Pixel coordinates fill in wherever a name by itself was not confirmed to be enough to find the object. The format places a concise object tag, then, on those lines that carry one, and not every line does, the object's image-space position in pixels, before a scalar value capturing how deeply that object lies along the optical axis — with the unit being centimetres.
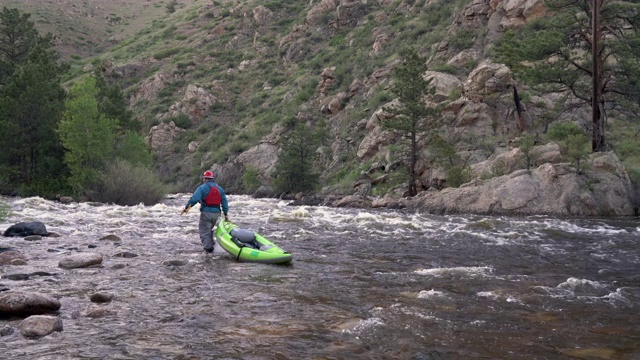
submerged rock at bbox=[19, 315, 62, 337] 562
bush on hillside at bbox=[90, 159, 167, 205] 2523
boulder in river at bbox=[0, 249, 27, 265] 959
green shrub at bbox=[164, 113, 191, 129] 5419
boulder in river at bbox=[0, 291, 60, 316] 623
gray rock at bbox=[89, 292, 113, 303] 709
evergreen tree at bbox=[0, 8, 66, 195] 2870
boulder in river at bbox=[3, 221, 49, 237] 1309
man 1166
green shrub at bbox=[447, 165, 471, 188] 2322
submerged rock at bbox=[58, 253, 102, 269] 938
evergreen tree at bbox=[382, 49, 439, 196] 2594
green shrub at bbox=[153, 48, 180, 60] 6769
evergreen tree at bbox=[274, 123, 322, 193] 3316
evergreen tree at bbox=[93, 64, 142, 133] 3583
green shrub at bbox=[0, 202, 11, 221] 1499
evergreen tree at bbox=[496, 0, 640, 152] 2119
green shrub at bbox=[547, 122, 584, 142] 2281
